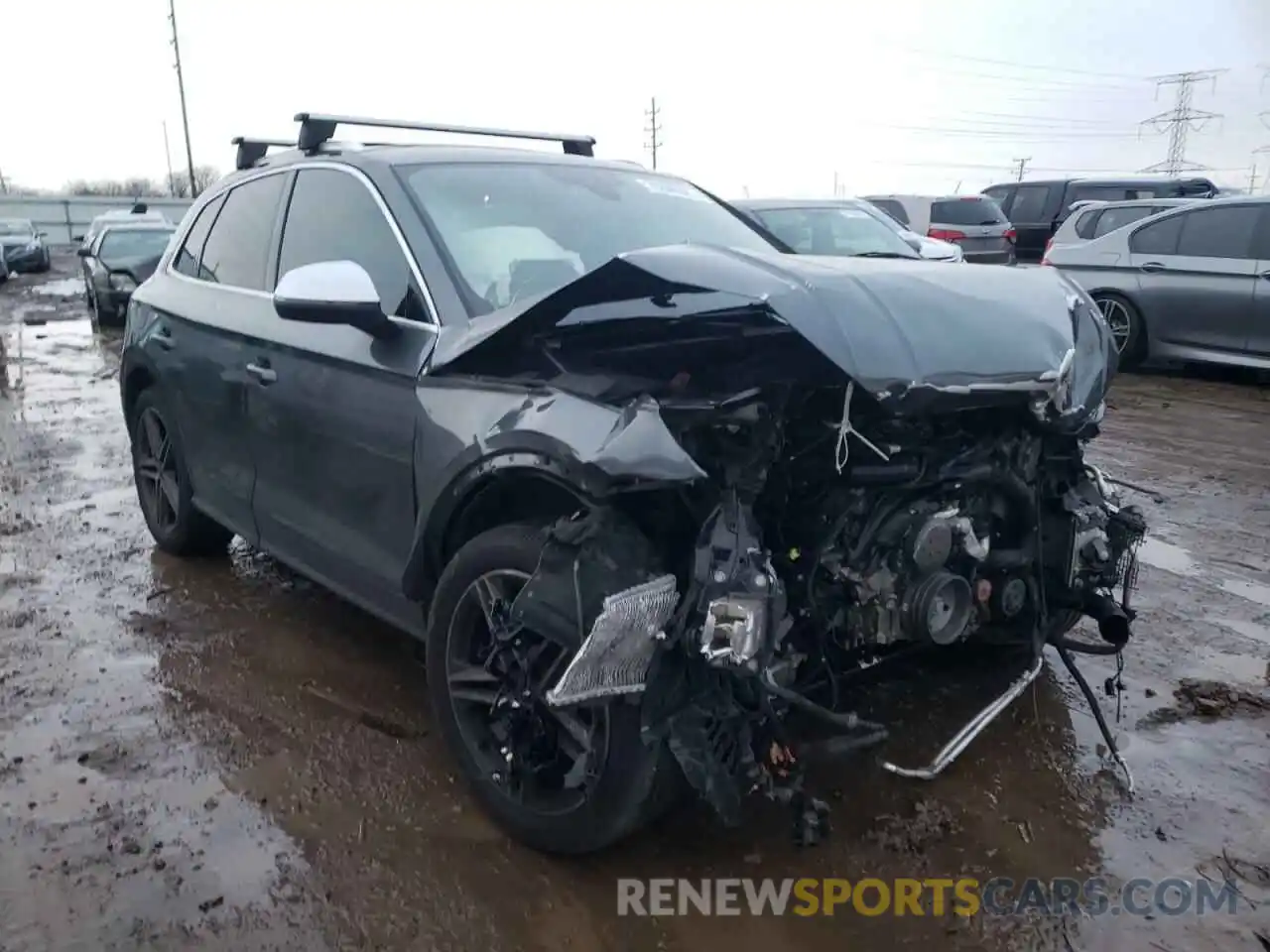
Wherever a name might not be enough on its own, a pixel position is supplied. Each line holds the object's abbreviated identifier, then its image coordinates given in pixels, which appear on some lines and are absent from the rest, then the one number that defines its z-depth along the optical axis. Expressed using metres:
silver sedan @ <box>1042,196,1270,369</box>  9.37
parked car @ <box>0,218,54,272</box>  30.00
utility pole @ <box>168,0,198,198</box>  46.50
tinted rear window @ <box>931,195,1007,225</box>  17.97
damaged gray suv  2.46
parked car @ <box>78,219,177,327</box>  16.03
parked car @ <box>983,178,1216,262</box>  19.34
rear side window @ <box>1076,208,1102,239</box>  12.02
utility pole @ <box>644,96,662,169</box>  64.06
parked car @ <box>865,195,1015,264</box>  17.66
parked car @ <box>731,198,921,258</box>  10.20
